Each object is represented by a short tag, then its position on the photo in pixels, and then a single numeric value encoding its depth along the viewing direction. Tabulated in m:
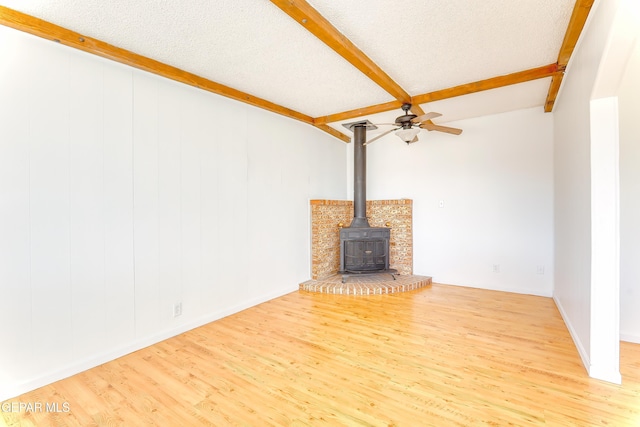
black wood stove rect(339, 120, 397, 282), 4.63
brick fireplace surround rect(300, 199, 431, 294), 4.46
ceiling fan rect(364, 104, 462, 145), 3.56
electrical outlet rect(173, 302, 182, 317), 2.93
